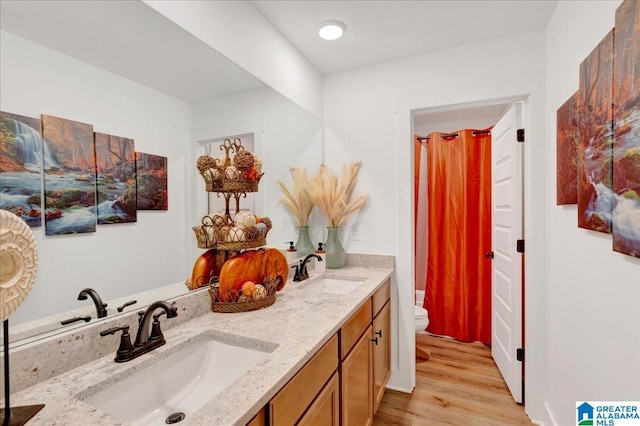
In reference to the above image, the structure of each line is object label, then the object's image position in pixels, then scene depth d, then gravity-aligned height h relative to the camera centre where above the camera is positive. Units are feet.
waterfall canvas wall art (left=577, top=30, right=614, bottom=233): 3.42 +0.88
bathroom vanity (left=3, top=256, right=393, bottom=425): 2.33 -1.49
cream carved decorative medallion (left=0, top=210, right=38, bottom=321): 1.98 -0.35
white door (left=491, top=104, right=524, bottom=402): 6.54 -1.00
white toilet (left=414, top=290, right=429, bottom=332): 8.34 -3.10
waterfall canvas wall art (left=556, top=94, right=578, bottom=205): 4.52 +0.93
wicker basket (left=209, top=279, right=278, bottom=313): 4.31 -1.37
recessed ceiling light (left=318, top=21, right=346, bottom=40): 5.87 +3.67
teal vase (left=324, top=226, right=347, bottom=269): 7.34 -1.02
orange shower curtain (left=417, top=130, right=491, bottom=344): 9.64 -0.90
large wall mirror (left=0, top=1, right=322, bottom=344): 2.62 +1.15
